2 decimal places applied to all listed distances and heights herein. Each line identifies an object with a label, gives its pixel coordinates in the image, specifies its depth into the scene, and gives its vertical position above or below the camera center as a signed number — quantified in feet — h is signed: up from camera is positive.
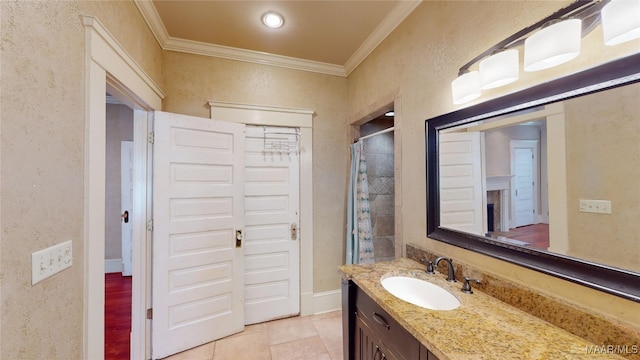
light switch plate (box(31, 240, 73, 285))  2.84 -0.96
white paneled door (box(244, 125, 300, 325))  8.08 -1.38
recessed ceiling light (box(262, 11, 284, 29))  6.18 +4.33
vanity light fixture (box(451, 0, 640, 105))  2.38 +1.68
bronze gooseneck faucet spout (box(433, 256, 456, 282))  4.28 -1.56
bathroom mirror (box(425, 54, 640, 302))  2.57 +0.06
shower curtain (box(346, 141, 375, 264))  8.31 -1.21
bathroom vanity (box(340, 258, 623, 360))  2.56 -1.78
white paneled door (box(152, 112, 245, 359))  6.32 -1.31
